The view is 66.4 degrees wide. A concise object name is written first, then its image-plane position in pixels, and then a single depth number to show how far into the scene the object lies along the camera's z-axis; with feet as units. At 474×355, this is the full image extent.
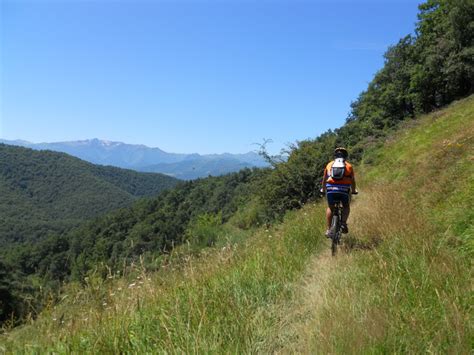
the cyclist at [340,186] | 21.90
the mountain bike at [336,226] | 20.06
